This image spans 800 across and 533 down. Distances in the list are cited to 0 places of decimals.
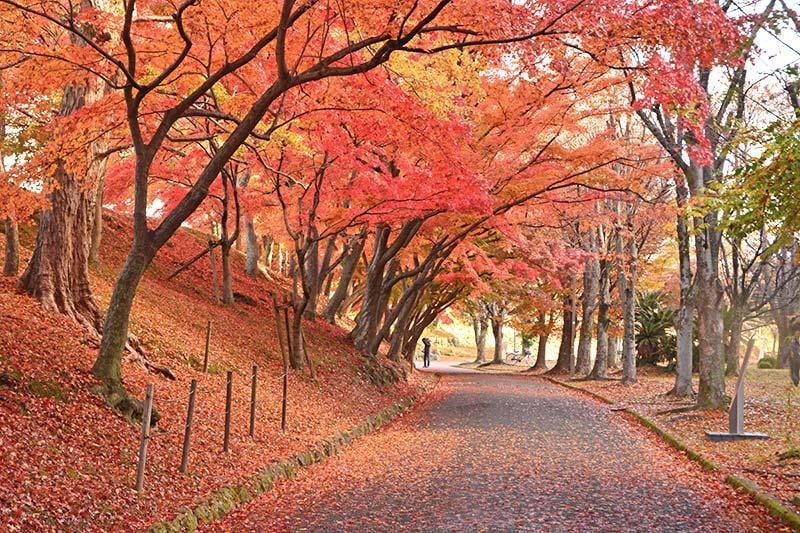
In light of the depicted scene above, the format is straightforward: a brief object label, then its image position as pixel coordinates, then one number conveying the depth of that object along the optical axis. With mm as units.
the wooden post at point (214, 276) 21094
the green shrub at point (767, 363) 38812
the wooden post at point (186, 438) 8234
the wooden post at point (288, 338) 17469
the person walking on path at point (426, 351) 48094
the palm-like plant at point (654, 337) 35656
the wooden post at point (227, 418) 9617
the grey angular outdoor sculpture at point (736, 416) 12578
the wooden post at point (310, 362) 17228
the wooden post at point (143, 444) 7219
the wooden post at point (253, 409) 10854
